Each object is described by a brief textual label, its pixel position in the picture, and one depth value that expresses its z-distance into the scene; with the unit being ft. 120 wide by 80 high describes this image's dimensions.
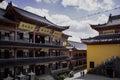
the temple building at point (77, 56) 85.79
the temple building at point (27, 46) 46.95
